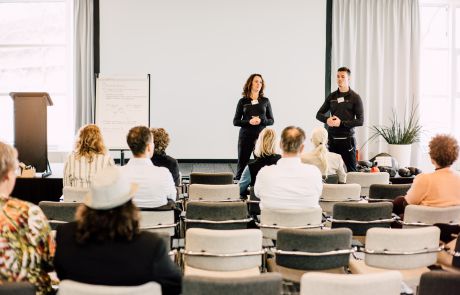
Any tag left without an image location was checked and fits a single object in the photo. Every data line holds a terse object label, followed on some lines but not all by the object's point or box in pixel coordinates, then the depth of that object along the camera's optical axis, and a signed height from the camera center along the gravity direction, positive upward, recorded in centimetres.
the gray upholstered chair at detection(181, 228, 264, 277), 325 -66
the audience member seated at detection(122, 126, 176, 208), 423 -26
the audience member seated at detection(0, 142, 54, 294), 253 -47
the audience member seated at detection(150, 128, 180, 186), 539 -13
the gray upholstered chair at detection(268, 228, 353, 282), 327 -64
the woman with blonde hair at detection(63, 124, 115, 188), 497 -19
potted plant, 1008 +10
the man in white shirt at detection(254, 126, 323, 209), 406 -32
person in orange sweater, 403 -28
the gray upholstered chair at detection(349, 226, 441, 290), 335 -65
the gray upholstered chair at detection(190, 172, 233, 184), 583 -41
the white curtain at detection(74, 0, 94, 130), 955 +130
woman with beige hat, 237 -46
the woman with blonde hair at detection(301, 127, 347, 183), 558 -15
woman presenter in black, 736 +32
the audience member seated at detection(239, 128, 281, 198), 518 -13
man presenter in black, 723 +26
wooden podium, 669 +9
